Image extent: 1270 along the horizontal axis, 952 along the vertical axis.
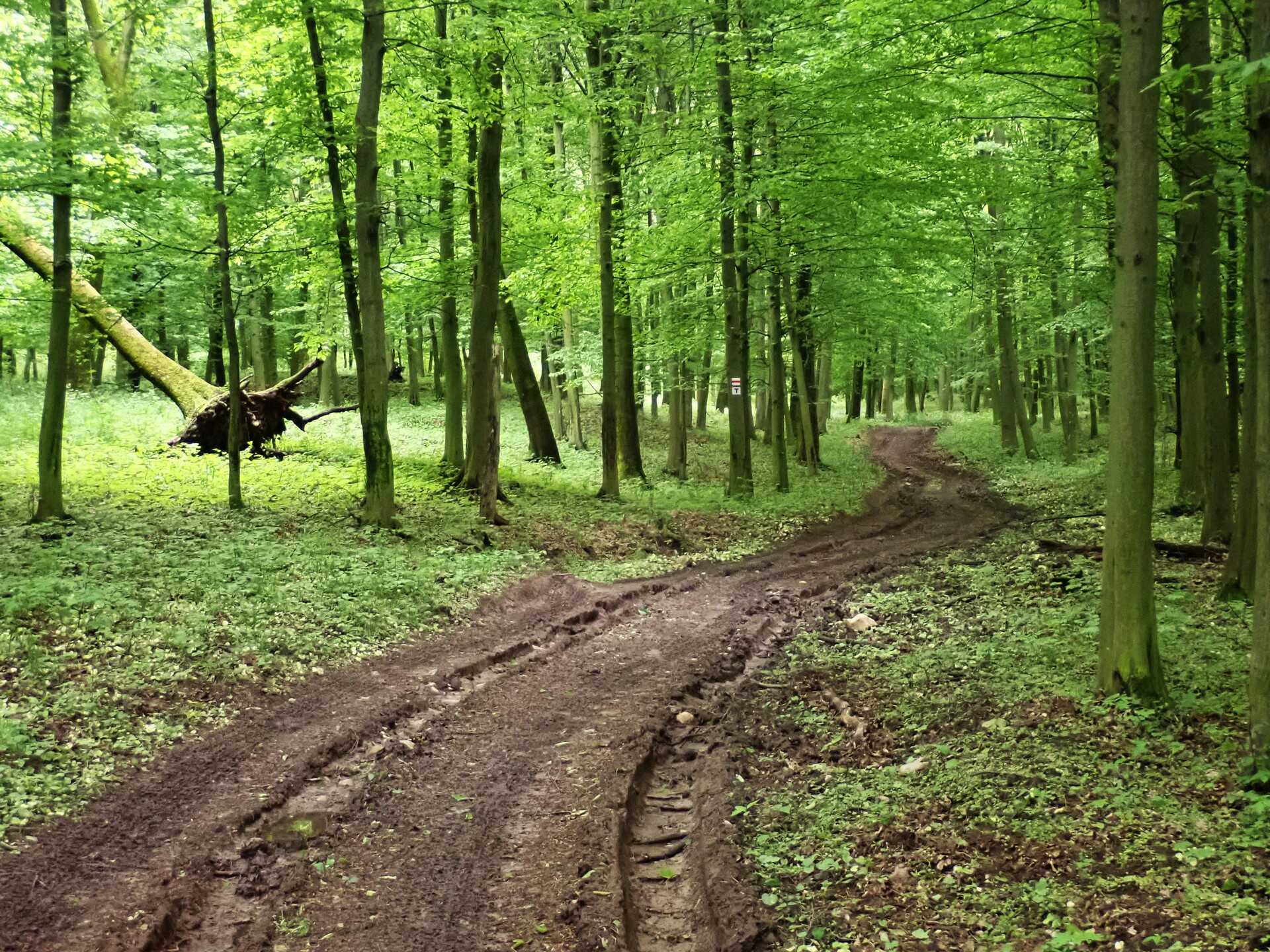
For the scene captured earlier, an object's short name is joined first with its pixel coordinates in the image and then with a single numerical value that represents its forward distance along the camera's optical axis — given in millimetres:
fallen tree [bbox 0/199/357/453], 16969
